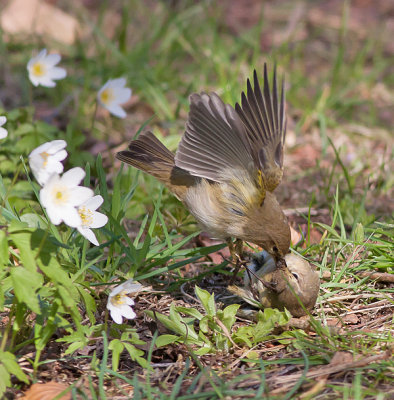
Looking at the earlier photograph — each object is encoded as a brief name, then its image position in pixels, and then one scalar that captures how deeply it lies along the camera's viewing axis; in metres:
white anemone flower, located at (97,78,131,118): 9.33
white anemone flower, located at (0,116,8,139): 5.65
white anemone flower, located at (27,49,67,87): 8.60
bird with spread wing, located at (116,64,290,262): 7.03
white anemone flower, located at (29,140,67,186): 5.19
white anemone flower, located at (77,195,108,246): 6.12
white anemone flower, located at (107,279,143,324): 5.86
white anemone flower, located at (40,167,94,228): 5.03
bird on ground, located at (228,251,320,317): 6.53
